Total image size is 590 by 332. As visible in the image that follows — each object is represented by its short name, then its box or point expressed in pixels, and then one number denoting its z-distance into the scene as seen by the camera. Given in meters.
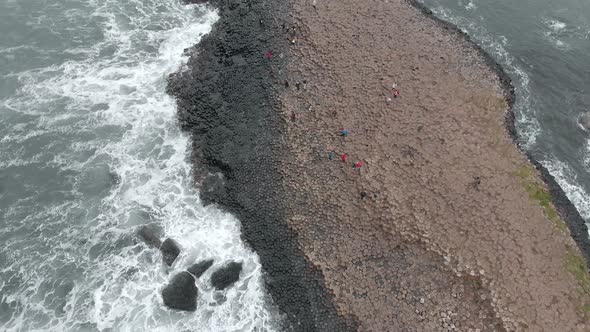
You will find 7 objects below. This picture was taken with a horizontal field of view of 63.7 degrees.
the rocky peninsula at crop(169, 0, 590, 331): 40.34
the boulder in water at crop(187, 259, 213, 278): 43.05
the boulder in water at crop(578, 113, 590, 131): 55.01
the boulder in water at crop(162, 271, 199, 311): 41.12
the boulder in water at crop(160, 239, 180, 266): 43.81
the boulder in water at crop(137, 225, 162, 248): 45.09
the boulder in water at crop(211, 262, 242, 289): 42.53
